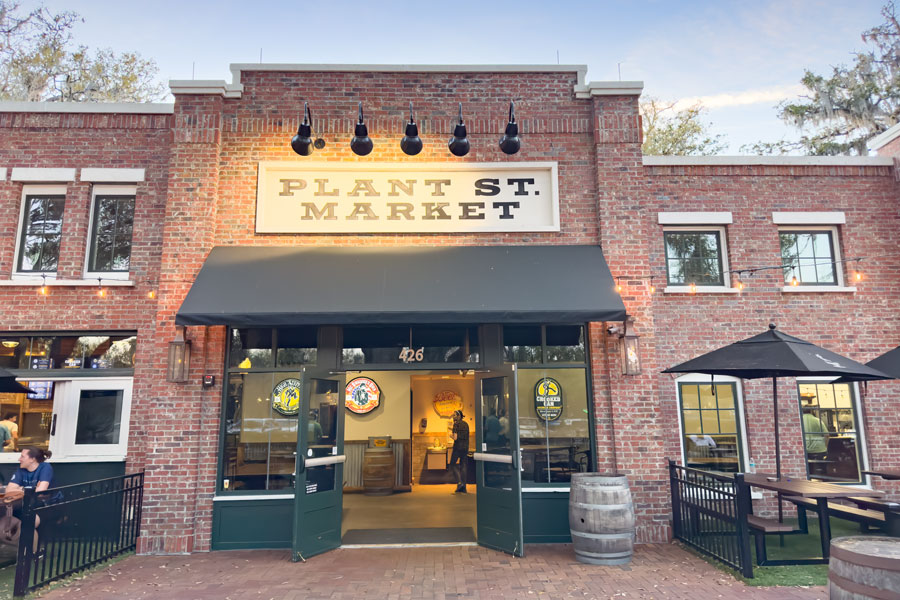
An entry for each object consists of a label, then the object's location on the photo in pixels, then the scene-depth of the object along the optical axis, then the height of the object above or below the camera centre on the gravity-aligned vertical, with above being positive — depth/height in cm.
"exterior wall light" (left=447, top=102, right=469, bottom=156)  781 +354
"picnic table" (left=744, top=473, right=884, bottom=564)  632 -100
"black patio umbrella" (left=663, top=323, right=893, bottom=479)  664 +49
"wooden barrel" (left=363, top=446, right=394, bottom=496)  1232 -145
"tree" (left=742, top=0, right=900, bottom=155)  1666 +891
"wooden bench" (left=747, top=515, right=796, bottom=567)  638 -141
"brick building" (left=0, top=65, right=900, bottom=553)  765 +172
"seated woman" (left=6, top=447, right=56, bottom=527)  683 -77
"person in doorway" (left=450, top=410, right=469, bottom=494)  1285 -91
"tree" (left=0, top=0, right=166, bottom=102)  1686 +1025
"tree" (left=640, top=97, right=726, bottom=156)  2067 +947
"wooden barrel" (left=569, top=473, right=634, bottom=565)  678 -139
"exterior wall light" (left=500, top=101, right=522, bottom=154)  783 +359
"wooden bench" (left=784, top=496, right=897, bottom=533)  643 -136
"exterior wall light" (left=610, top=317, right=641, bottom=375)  789 +71
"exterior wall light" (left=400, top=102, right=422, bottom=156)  776 +354
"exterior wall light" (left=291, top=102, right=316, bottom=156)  770 +355
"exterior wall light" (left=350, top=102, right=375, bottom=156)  772 +351
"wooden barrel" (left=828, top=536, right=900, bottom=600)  353 -105
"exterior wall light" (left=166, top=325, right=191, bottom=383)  761 +59
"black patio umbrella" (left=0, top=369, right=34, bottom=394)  745 +28
